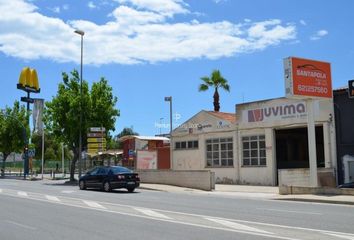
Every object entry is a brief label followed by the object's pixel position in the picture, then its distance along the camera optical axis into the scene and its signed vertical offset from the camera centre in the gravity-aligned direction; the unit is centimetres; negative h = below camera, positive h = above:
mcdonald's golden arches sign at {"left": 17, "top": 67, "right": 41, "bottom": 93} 6874 +1281
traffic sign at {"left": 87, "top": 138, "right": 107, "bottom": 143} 4065 +268
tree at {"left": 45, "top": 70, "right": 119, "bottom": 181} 4216 +534
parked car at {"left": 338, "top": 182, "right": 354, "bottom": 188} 2522 -70
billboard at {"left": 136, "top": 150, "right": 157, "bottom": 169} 4034 +106
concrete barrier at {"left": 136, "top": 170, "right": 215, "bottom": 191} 3028 -33
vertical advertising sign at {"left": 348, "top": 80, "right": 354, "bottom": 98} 2645 +430
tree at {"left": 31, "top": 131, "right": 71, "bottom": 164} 8542 +451
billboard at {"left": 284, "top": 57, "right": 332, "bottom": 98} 2523 +473
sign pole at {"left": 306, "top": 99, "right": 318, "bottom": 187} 2520 +108
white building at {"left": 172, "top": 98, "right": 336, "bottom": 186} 3025 +212
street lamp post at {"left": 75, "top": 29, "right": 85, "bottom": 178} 4025 +310
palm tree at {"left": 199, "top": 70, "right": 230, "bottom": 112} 4972 +886
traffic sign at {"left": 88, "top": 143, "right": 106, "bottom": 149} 4091 +231
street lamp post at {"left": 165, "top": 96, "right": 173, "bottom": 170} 4534 +657
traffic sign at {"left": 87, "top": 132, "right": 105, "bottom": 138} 4068 +309
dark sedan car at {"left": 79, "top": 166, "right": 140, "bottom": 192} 2791 -26
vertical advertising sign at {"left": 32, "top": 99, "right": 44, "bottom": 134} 5916 +717
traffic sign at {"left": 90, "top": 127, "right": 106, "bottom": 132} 4028 +353
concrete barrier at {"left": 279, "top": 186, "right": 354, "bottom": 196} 2230 -87
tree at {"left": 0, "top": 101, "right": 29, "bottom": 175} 6106 +499
